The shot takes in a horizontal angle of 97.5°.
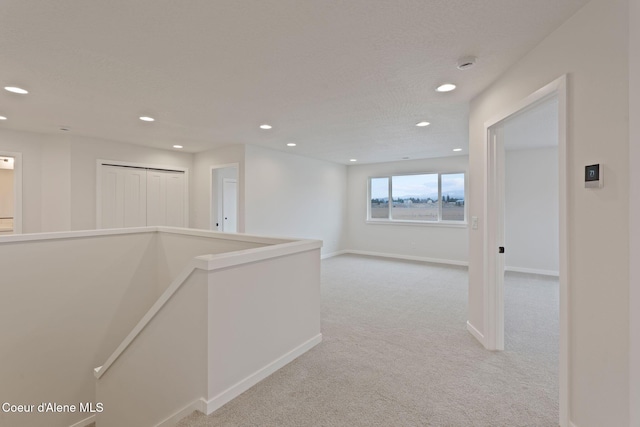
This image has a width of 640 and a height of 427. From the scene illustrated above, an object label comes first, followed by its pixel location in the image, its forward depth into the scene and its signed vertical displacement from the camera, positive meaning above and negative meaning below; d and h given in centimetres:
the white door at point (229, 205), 687 +22
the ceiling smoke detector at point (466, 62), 214 +118
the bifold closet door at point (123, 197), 511 +33
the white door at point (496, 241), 260 -26
